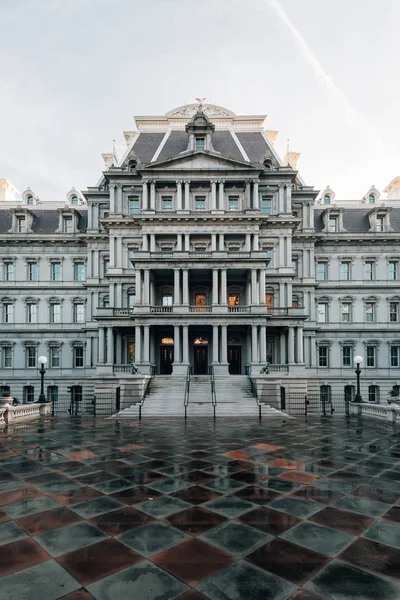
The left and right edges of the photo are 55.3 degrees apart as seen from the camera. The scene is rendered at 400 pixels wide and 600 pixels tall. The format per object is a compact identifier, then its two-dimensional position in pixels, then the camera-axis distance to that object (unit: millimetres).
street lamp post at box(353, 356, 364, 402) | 23344
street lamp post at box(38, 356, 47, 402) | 23125
